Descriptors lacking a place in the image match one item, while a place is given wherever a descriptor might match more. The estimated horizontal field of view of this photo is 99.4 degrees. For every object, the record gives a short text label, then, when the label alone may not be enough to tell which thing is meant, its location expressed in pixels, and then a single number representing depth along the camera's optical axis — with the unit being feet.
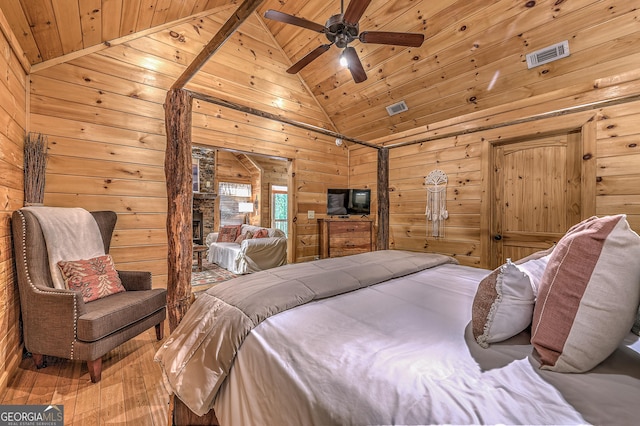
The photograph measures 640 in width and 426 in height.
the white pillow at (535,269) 3.31
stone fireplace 23.57
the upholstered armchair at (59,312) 6.13
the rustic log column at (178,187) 5.40
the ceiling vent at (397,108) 12.81
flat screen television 14.74
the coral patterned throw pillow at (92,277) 7.05
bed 2.15
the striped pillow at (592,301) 2.45
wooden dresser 13.92
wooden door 9.59
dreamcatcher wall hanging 12.44
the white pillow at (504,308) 3.03
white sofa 15.30
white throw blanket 7.07
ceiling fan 6.49
